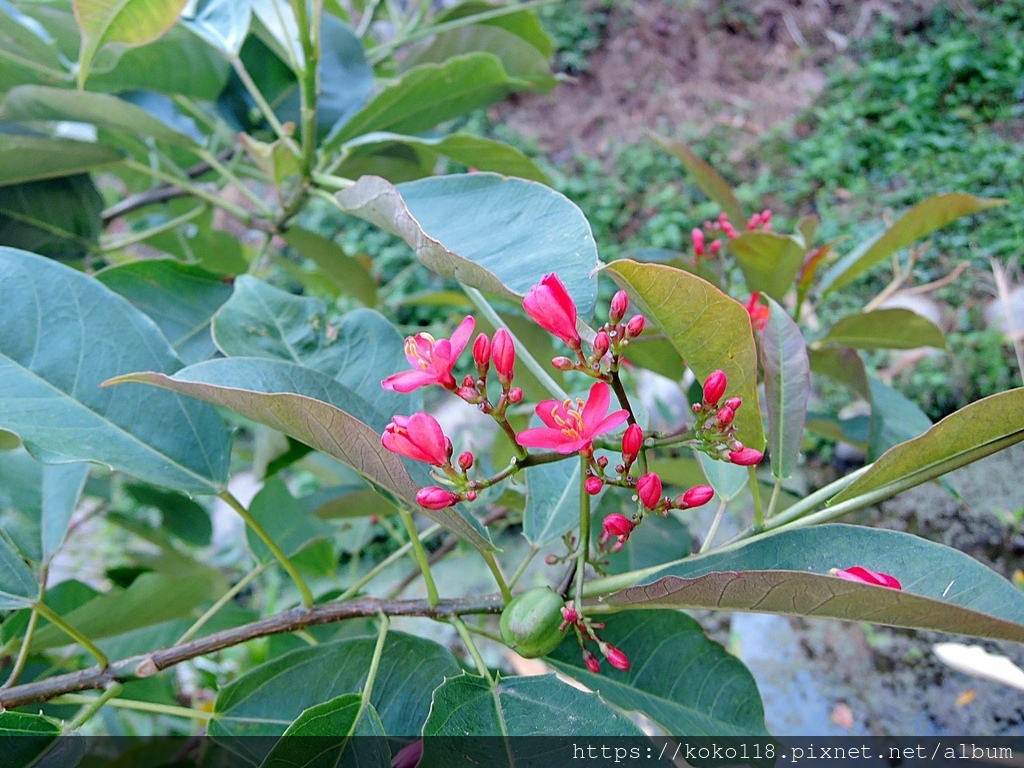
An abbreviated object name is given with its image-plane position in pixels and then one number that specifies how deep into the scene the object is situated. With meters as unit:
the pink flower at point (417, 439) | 0.17
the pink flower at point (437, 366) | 0.18
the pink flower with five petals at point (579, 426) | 0.16
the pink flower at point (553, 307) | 0.16
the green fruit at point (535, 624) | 0.18
